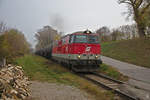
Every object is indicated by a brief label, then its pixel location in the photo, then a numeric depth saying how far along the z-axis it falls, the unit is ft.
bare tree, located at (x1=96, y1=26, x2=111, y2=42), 143.82
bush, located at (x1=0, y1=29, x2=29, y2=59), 41.22
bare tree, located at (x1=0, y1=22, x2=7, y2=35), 44.18
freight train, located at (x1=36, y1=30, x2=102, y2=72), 41.29
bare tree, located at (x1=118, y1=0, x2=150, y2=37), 82.79
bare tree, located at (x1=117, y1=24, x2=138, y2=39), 123.54
